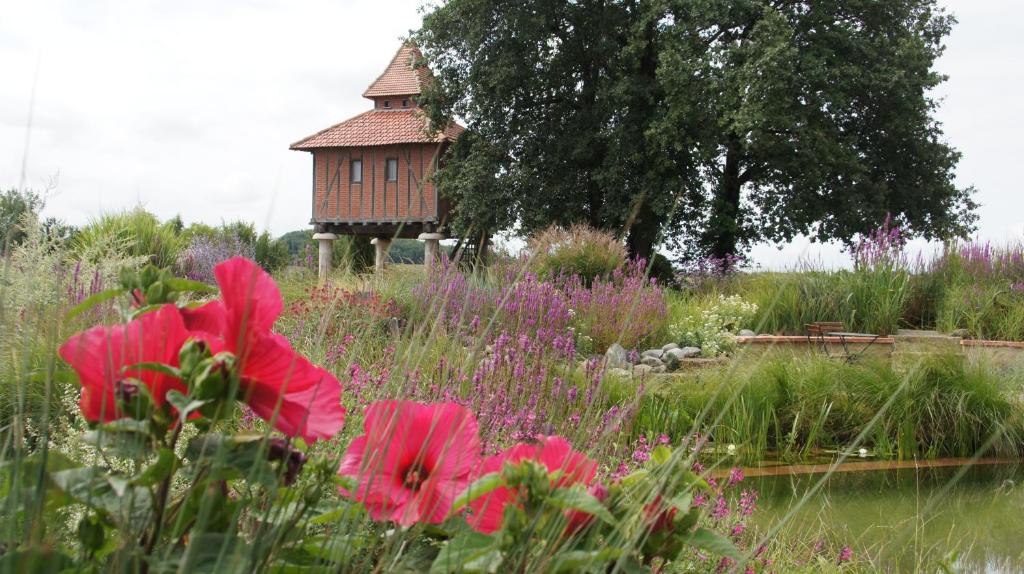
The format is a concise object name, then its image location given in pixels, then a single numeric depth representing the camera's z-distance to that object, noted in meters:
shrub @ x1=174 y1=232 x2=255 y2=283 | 11.14
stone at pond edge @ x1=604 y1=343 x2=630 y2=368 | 6.40
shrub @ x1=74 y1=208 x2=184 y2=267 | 11.18
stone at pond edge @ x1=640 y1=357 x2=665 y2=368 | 6.80
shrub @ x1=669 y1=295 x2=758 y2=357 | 7.82
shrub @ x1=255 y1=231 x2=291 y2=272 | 18.39
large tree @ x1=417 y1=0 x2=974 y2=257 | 17.03
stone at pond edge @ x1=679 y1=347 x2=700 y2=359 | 7.26
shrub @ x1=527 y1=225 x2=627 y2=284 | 9.73
